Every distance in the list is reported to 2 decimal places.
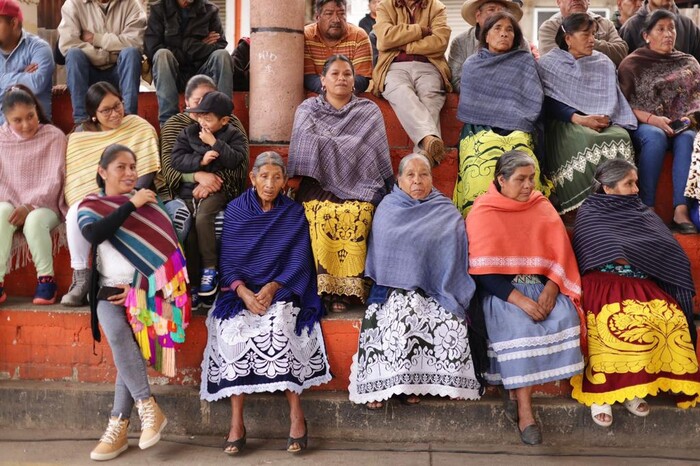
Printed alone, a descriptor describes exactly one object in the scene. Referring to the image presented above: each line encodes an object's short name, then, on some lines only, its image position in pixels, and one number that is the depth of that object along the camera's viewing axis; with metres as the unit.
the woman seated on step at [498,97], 5.40
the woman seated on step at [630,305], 4.31
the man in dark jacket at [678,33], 6.45
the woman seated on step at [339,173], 4.79
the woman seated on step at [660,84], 5.54
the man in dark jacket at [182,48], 6.06
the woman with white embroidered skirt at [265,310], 4.32
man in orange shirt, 6.20
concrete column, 5.94
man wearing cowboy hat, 6.11
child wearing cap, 4.85
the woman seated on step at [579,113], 5.38
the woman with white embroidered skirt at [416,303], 4.35
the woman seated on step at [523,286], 4.31
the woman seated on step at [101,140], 5.22
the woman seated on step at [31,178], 5.02
